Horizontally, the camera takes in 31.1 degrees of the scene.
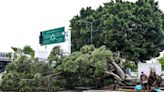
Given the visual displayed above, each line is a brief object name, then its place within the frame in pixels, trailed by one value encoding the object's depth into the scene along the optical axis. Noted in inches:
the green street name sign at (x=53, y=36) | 1180.5
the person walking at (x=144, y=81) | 806.0
